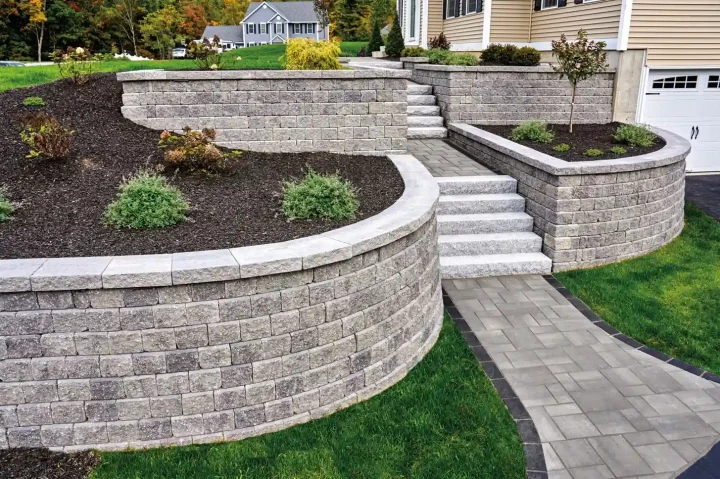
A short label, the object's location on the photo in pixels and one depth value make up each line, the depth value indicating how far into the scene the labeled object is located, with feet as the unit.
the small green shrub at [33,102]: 24.85
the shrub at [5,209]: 16.89
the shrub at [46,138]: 20.32
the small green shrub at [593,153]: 26.61
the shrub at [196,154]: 21.16
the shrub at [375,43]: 75.10
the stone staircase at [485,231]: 23.61
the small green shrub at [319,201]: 17.81
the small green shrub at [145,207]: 16.60
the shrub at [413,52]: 49.39
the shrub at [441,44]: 54.90
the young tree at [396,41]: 62.39
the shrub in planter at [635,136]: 29.22
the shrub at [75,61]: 27.68
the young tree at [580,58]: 30.68
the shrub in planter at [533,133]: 30.42
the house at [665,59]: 36.06
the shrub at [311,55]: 27.86
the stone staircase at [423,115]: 36.17
